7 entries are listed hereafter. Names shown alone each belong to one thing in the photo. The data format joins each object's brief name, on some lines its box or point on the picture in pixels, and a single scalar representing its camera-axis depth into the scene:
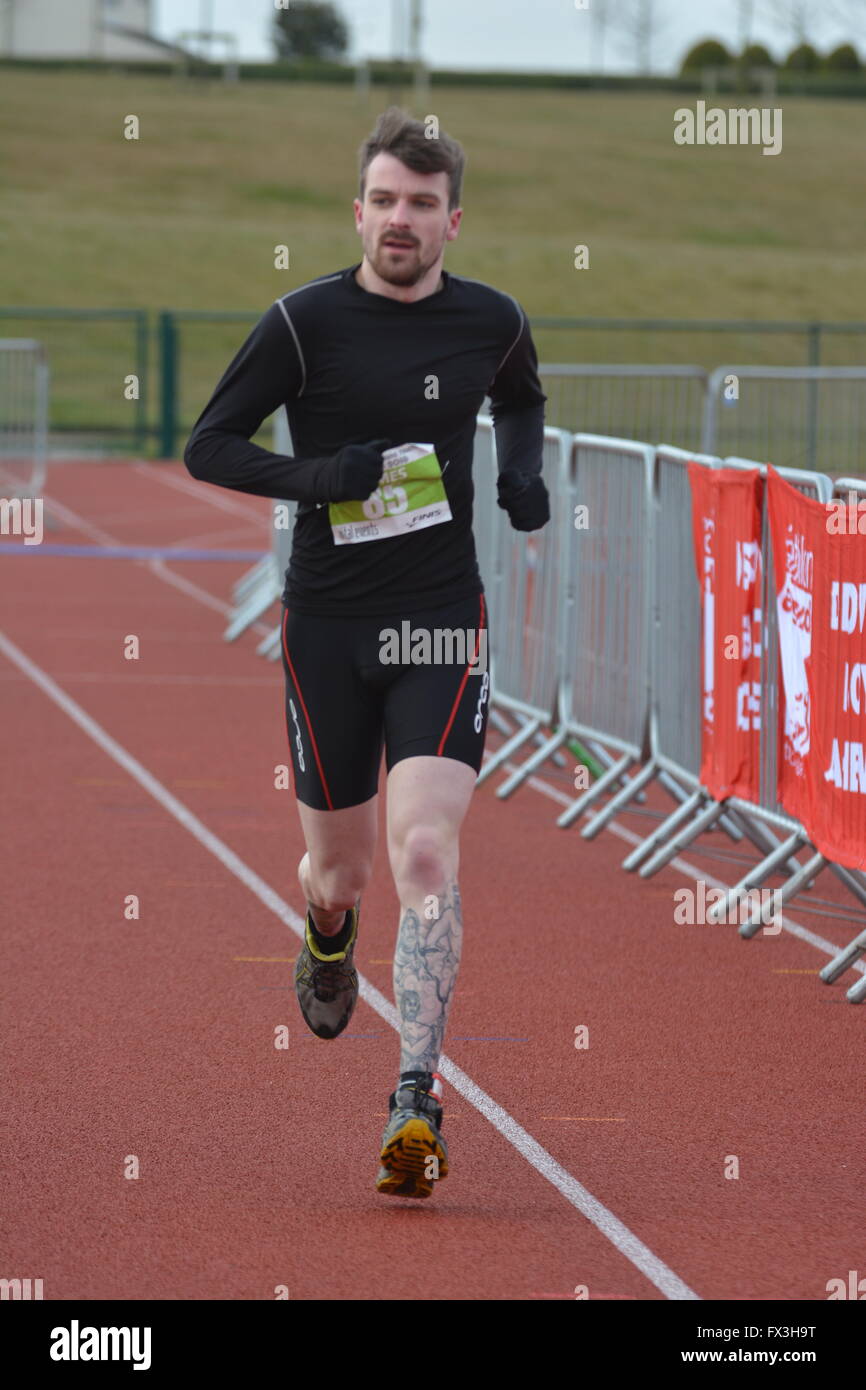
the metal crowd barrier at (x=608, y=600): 9.01
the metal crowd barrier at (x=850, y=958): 6.77
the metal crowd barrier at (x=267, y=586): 14.13
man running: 4.94
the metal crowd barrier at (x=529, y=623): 9.94
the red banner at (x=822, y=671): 6.77
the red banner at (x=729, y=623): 7.66
